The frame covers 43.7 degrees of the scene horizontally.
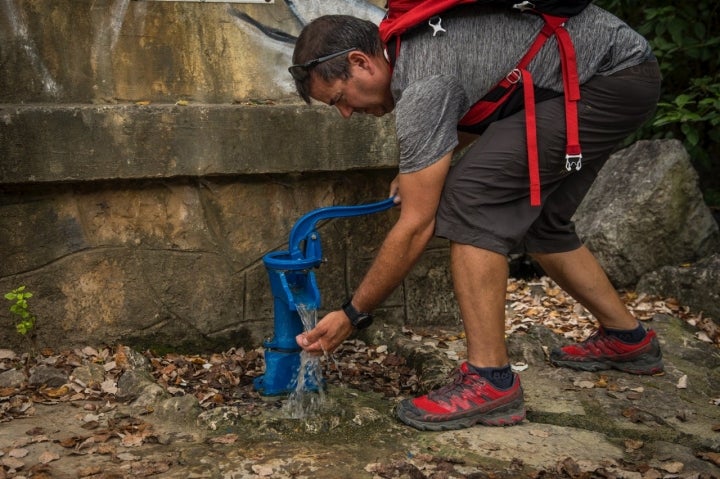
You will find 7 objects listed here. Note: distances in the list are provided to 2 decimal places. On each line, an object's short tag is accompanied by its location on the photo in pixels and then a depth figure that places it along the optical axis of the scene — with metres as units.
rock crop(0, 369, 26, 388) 3.38
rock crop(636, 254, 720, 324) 4.71
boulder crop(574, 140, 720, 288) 5.22
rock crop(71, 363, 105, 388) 3.42
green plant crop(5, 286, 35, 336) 3.46
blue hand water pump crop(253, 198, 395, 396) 3.16
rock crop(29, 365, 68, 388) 3.40
